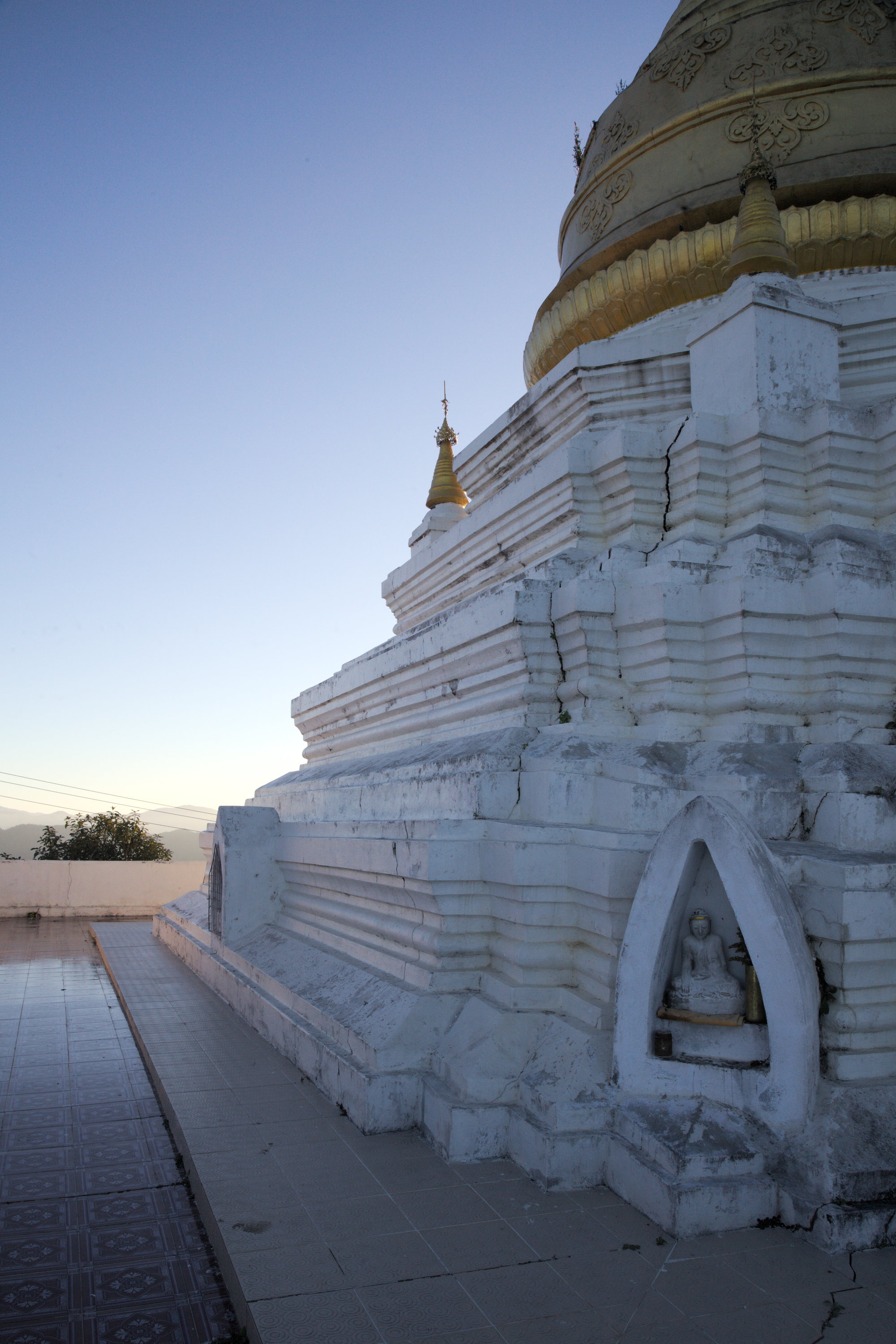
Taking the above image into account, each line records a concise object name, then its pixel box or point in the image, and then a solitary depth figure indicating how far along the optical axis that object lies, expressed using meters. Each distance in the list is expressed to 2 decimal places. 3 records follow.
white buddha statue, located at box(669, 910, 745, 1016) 4.00
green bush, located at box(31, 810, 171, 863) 19.16
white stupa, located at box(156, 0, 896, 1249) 3.84
